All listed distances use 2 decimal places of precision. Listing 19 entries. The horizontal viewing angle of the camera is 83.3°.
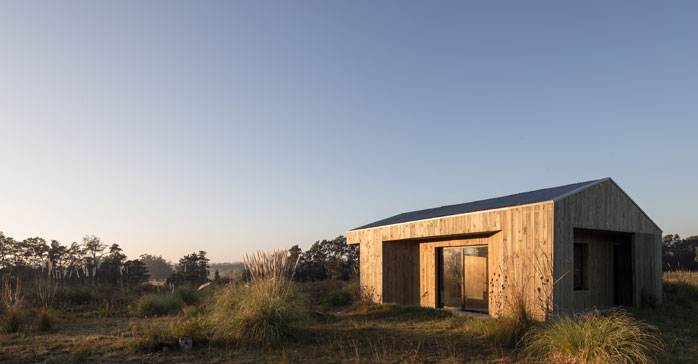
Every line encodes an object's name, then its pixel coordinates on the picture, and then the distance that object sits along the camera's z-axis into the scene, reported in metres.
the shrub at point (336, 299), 12.59
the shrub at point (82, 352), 5.60
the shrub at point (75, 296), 12.04
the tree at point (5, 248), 19.45
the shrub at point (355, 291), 12.61
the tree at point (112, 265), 20.89
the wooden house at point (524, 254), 7.64
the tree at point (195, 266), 23.47
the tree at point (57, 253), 20.41
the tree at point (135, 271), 21.59
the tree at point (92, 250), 21.33
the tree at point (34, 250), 20.02
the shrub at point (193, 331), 6.47
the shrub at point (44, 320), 8.20
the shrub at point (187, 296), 12.11
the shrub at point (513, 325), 6.21
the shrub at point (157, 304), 10.76
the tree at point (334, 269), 23.18
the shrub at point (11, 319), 7.92
